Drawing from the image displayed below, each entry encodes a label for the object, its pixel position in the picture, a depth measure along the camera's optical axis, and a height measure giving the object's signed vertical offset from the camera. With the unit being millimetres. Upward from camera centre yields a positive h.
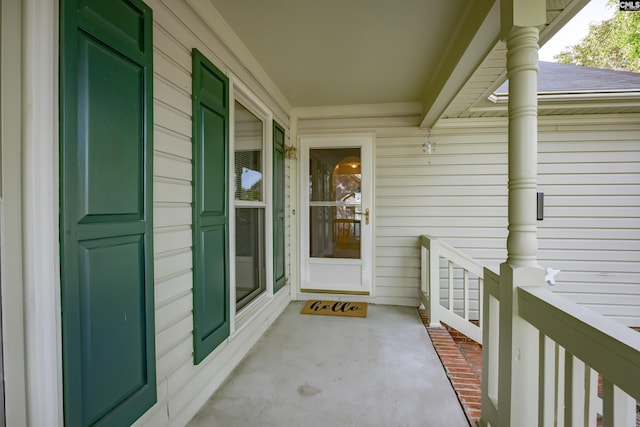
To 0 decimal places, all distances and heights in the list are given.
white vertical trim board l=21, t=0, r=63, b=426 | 975 +13
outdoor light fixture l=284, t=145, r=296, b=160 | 3927 +752
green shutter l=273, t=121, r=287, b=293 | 3451 -3
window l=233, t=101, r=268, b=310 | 2672 +43
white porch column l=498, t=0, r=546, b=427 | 1378 -20
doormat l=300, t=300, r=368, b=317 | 3633 -1242
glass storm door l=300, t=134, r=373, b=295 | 4039 -58
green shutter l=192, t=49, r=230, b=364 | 1880 +11
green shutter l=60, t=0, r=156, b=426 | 1048 -8
